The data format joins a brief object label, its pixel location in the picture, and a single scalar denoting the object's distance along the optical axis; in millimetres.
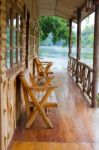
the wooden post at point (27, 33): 7215
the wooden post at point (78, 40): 10584
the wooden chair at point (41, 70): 8555
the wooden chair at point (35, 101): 4970
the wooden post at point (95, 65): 6754
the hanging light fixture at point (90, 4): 6707
